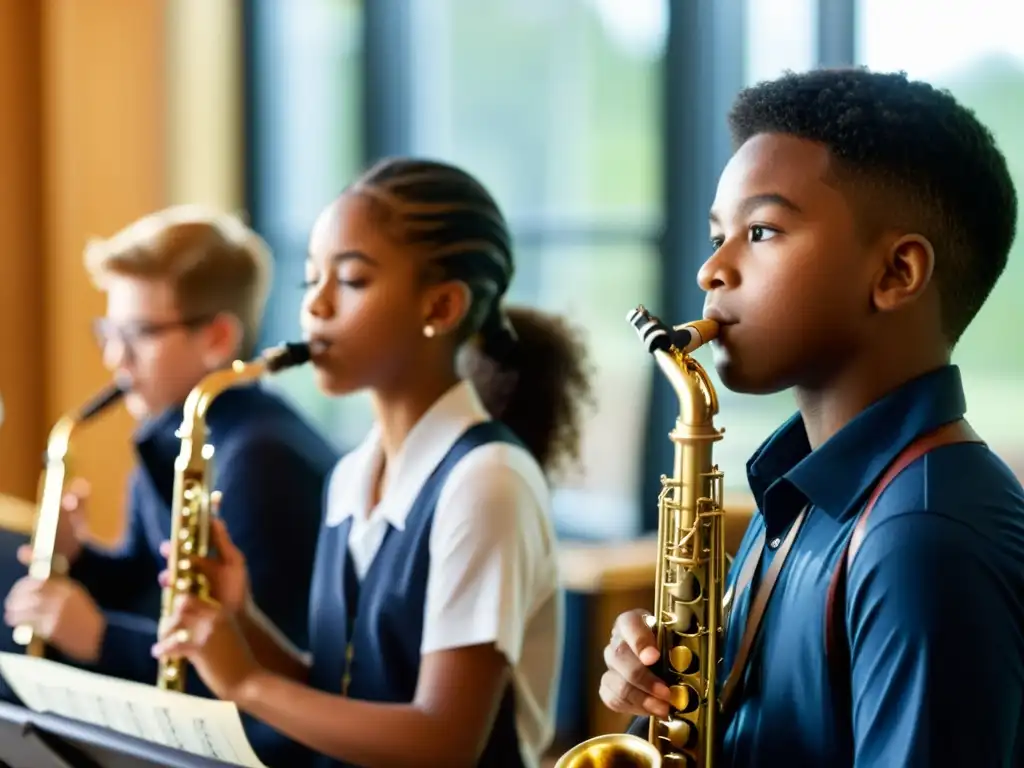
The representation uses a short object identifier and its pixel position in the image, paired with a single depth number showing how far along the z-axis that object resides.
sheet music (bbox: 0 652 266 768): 1.29
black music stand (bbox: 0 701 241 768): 1.17
